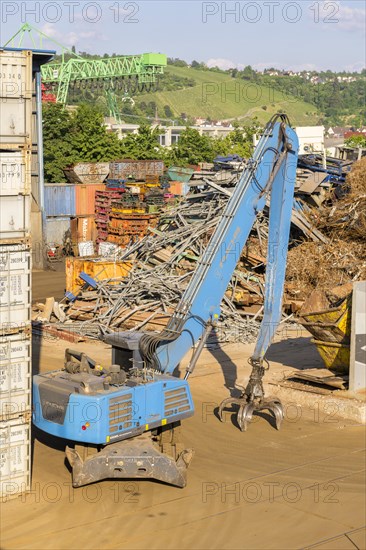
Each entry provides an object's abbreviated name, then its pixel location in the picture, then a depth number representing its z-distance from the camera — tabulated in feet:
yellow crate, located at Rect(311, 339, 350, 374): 53.21
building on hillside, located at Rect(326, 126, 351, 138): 401.49
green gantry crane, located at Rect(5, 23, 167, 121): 273.95
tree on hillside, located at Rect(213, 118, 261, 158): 202.59
